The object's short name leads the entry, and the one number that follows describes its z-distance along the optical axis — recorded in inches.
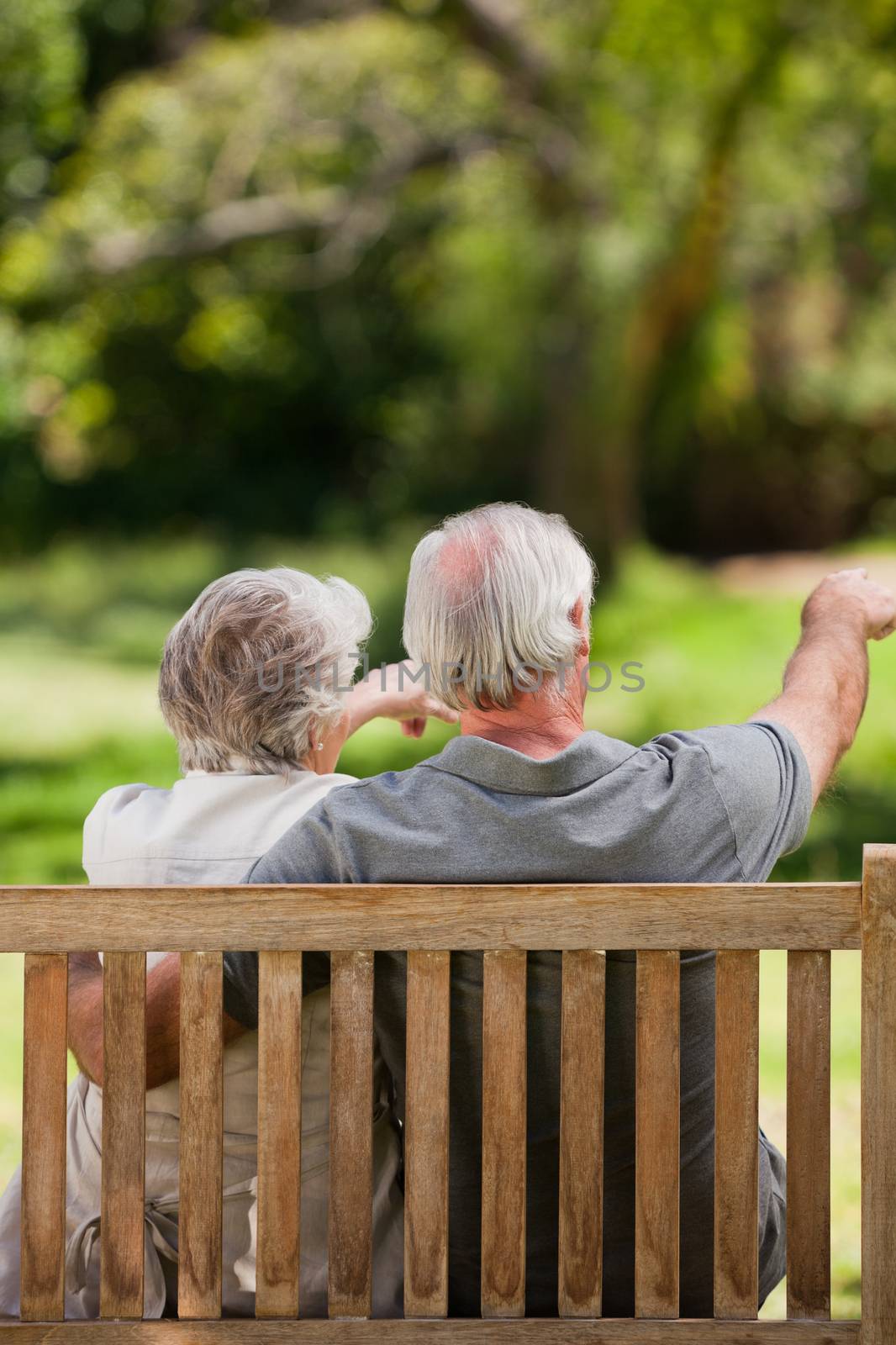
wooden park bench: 193.3
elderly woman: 200.4
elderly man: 195.4
